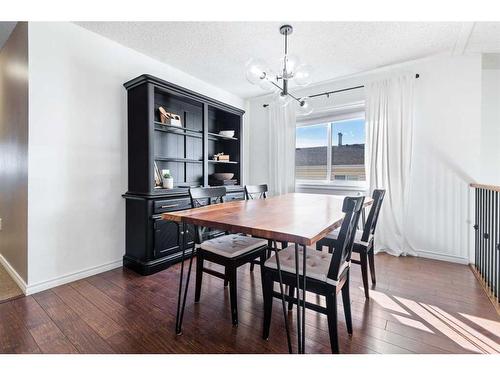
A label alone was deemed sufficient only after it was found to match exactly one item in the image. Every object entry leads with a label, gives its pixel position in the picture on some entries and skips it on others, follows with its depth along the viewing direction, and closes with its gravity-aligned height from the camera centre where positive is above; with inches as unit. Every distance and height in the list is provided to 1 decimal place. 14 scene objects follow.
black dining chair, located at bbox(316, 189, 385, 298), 73.1 -17.7
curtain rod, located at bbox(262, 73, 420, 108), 131.4 +52.9
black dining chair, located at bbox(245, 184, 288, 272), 102.2 -3.1
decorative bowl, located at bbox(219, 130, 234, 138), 141.2 +29.3
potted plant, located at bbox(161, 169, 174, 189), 106.3 +1.5
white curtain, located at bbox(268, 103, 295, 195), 154.0 +23.4
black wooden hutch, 96.3 +9.0
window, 140.5 +20.6
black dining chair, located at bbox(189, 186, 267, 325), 64.2 -19.0
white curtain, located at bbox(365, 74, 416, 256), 117.0 +16.3
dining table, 43.1 -7.9
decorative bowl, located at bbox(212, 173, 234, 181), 137.9 +4.4
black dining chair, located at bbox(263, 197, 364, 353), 47.5 -19.6
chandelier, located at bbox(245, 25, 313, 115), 73.0 +34.5
